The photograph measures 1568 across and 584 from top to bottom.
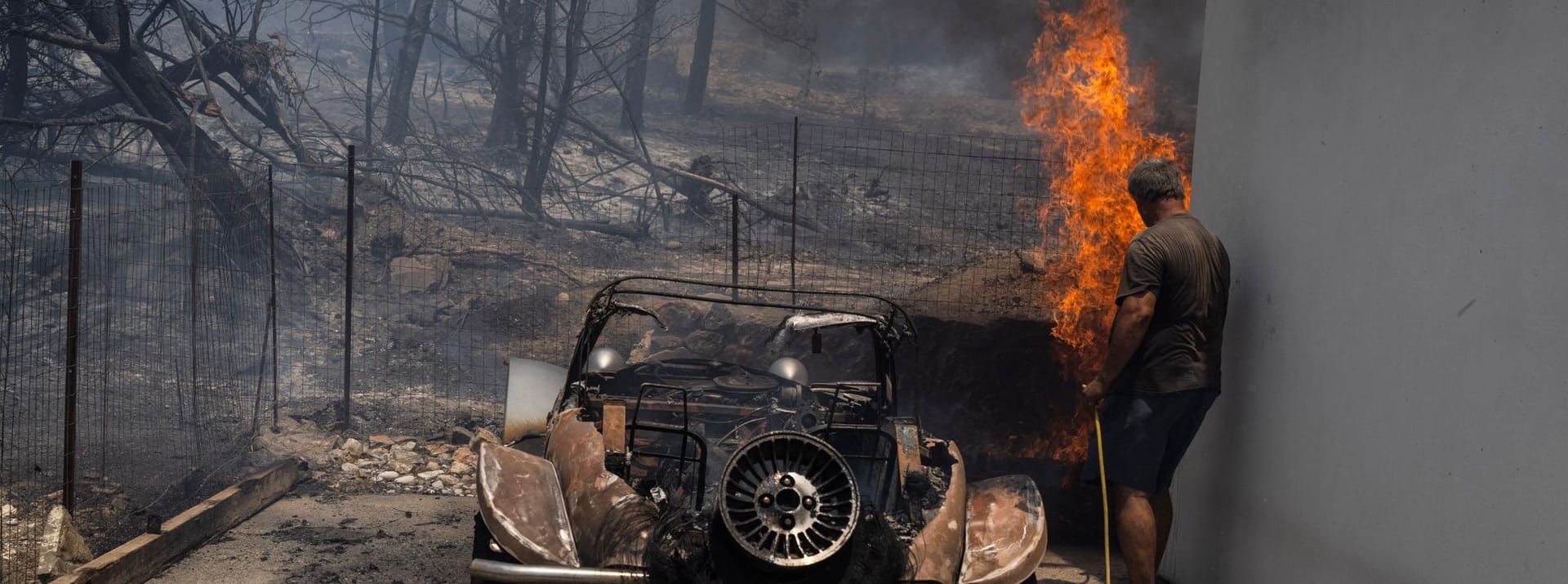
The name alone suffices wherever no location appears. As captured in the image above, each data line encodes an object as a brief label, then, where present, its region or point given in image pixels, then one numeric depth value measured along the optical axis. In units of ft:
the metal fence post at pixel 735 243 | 32.24
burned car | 13.03
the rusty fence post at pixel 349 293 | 31.42
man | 17.52
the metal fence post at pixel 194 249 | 25.81
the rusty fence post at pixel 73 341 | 19.48
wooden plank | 18.62
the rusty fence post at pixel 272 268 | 28.45
